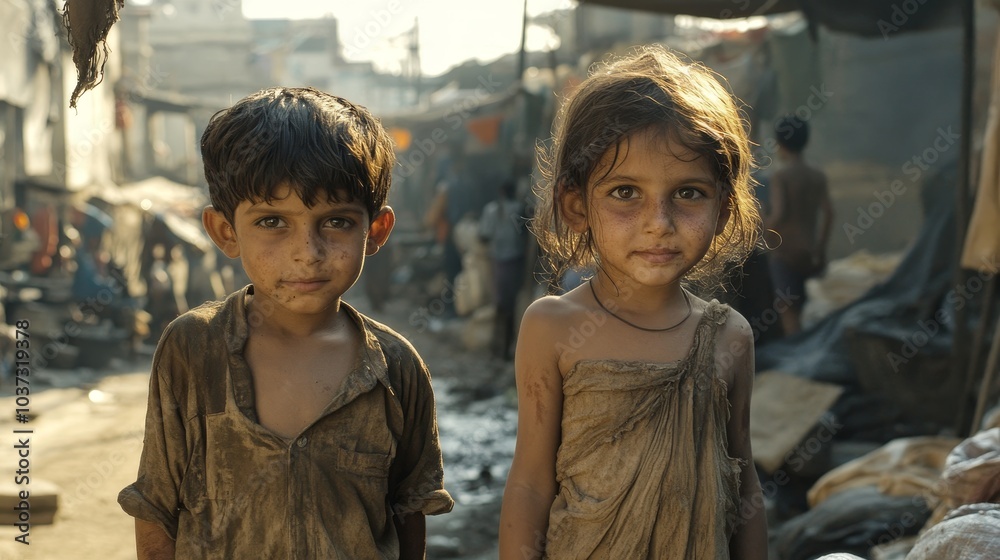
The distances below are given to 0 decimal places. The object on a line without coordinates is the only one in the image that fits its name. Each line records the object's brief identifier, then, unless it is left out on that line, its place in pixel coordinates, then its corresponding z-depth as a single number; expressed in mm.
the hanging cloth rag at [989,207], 4414
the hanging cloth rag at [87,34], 2037
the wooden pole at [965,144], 5227
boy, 1795
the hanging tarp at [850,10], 5754
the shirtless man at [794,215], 6535
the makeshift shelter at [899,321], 5773
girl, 1880
